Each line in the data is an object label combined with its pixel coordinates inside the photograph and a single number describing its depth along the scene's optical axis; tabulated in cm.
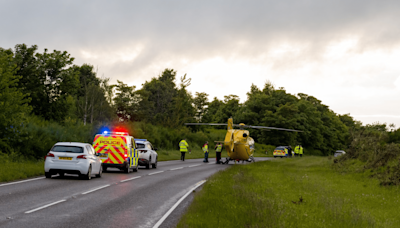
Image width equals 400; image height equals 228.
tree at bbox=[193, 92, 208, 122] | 12087
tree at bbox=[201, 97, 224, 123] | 12256
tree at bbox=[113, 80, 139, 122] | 8556
